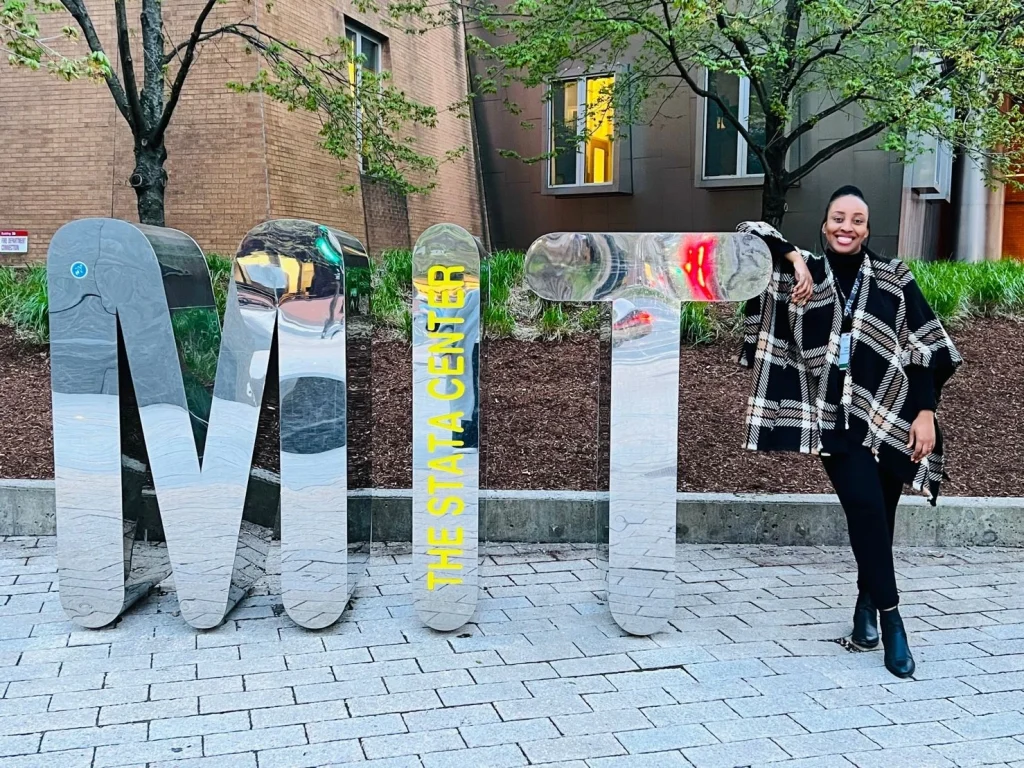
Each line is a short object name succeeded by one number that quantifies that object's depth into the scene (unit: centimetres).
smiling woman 361
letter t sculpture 382
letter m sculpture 384
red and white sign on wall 1284
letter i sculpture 380
